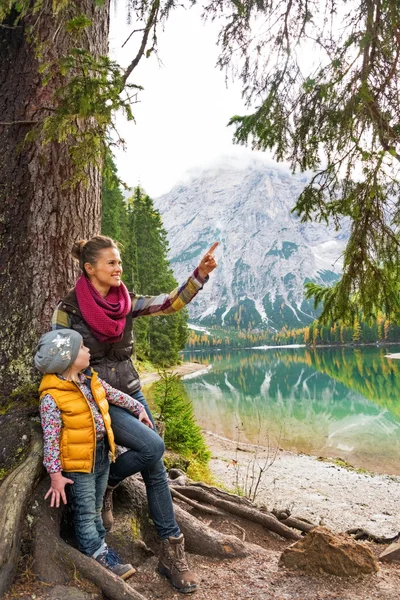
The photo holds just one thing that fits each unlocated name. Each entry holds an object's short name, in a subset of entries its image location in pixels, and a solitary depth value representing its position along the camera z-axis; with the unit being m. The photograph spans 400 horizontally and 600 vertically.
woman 2.84
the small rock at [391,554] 3.51
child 2.65
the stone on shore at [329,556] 3.04
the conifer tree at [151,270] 32.78
